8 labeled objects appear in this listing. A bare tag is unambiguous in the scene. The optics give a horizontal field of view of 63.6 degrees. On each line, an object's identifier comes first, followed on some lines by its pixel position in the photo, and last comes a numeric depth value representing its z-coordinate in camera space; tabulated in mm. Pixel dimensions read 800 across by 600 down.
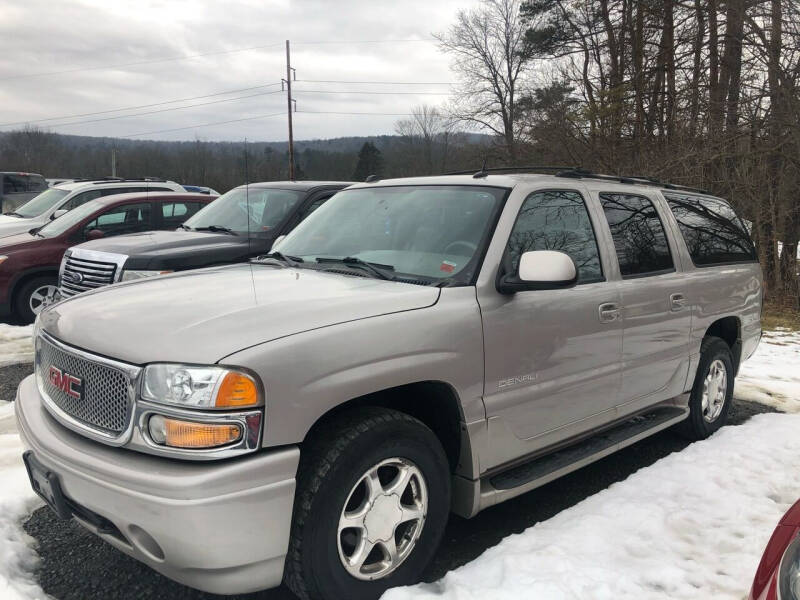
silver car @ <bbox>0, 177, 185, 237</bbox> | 10812
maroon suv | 8117
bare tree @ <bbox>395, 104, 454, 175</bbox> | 53103
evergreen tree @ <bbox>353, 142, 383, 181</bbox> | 69125
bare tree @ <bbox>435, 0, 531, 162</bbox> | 38969
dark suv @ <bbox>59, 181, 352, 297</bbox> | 6062
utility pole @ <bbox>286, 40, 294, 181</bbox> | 38531
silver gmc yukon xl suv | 2180
